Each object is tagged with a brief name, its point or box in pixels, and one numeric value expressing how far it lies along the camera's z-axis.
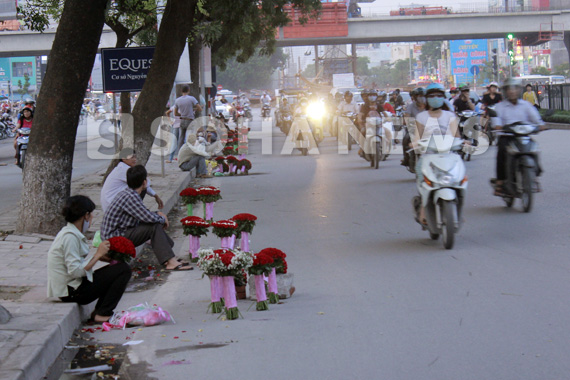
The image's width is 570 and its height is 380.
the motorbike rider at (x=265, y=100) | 69.03
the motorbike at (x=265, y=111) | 64.25
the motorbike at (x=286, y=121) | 37.96
